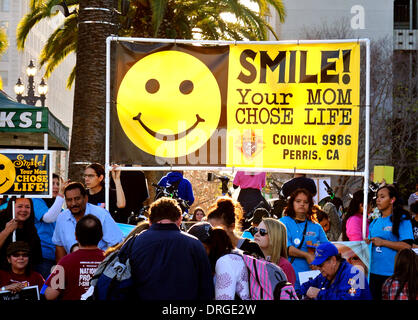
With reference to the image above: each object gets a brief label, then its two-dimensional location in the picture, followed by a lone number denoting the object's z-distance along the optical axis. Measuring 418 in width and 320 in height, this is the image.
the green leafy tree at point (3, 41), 30.20
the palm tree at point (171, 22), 22.20
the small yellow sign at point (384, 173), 17.58
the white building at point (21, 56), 83.06
